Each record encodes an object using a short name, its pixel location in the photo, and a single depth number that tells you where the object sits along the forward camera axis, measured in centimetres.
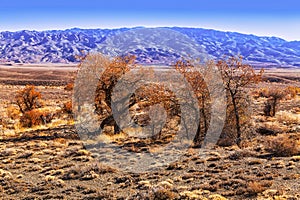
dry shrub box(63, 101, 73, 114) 3540
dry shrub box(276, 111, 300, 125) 3096
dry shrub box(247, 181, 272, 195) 1184
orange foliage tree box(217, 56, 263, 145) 2270
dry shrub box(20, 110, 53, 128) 3194
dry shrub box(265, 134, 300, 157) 1755
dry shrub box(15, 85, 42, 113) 3947
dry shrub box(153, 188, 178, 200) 1177
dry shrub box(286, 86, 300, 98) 5994
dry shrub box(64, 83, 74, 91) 3692
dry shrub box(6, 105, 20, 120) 3774
